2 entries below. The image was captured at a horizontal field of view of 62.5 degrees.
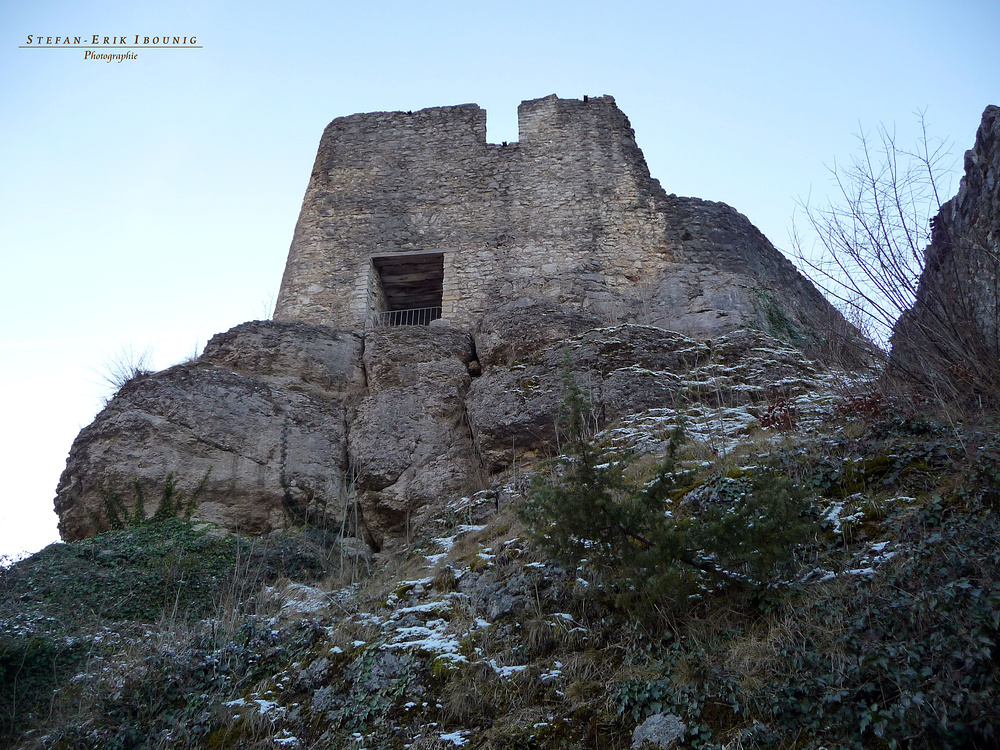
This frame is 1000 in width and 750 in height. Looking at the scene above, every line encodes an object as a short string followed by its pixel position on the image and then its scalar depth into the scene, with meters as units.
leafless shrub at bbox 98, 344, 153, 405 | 9.32
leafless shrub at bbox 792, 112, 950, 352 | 6.06
